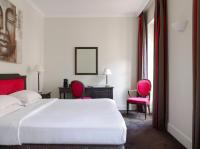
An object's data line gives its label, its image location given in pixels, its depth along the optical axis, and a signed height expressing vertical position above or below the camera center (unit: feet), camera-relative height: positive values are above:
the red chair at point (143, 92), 14.22 -1.65
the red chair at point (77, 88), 14.97 -1.27
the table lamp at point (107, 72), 16.45 +0.06
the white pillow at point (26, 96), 9.48 -1.30
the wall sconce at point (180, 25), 8.74 +2.32
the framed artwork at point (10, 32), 10.21 +2.45
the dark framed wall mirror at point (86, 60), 17.40 +1.20
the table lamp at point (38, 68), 14.40 +0.35
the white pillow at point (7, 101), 7.32 -1.24
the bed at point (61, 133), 5.83 -1.94
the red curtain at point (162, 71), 11.34 +0.11
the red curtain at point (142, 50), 16.28 +2.10
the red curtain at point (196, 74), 6.71 -0.05
